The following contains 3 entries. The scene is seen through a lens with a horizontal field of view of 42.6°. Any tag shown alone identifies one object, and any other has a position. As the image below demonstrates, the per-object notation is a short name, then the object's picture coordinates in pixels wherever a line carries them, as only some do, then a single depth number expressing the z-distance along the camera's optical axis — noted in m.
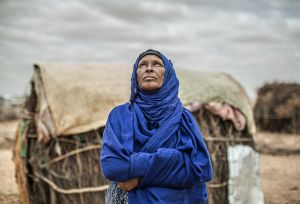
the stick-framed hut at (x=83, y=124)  4.43
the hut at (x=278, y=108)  15.42
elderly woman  1.90
